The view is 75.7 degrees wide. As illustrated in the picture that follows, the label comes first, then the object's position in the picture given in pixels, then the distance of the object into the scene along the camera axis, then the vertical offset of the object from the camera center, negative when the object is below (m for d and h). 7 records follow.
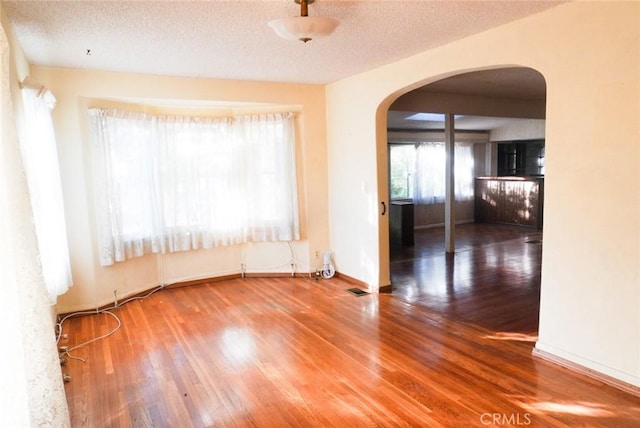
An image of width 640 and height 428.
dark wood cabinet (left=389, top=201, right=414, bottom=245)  7.46 -0.94
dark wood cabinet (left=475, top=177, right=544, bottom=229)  8.95 -0.78
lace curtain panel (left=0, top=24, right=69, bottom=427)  1.52 -0.50
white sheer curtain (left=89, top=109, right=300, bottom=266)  4.32 -0.01
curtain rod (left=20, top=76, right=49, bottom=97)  3.04 +0.76
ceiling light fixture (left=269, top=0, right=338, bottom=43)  2.42 +0.89
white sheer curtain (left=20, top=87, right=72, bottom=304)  2.99 +0.01
